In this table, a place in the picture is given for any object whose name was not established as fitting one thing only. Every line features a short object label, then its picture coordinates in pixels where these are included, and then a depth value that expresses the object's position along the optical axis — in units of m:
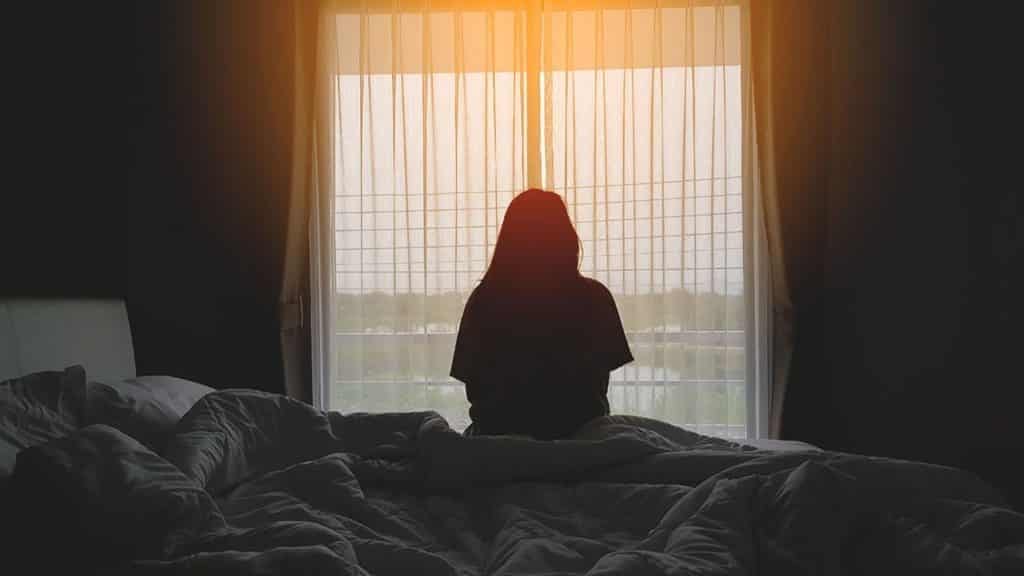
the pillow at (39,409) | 1.43
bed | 1.02
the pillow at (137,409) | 1.69
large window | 3.21
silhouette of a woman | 1.93
